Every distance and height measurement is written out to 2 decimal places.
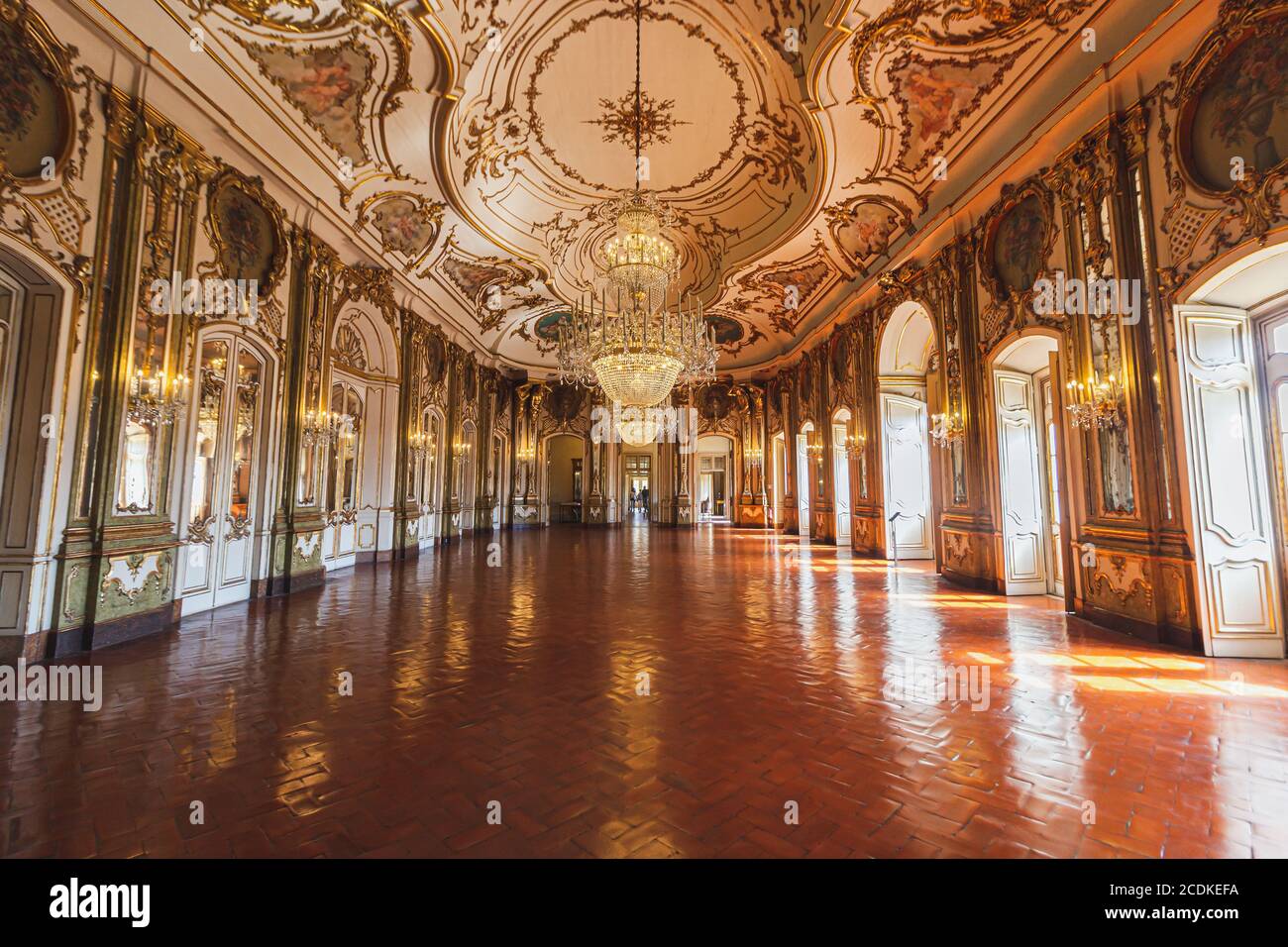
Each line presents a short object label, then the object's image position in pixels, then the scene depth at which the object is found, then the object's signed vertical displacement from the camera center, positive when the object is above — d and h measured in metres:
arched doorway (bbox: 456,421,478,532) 14.10 +1.02
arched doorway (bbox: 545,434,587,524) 21.08 +1.56
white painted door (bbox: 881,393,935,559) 9.98 +0.72
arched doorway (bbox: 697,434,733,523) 21.81 +1.51
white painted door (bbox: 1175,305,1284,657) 4.21 +0.20
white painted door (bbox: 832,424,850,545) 12.46 +0.73
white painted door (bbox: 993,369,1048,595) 6.68 +0.34
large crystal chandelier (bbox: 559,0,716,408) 7.21 +2.71
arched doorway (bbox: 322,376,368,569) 8.55 +0.66
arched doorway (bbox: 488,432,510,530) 16.70 +1.22
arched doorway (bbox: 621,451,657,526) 19.95 +1.54
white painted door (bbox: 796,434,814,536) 15.20 +0.81
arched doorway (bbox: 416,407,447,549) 11.28 +0.93
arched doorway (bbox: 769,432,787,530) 16.78 +1.14
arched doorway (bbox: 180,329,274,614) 5.66 +0.55
